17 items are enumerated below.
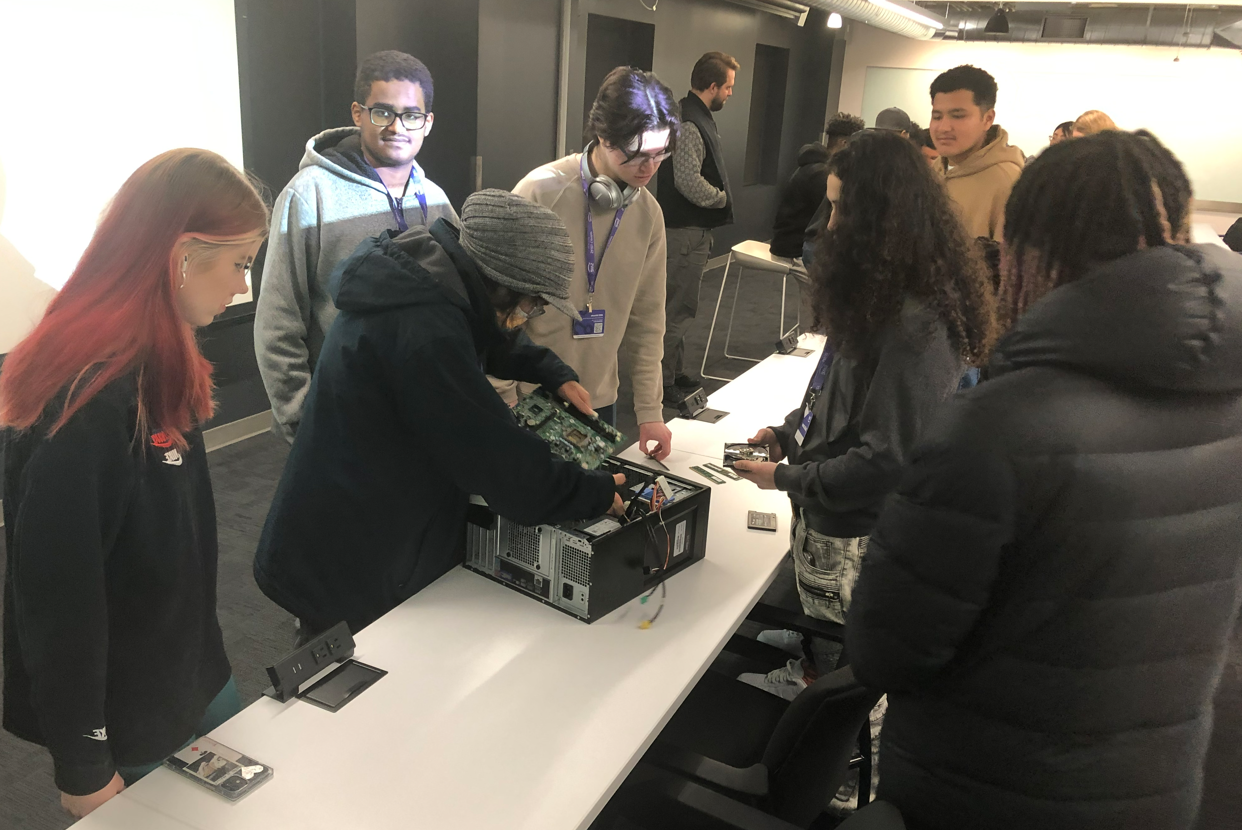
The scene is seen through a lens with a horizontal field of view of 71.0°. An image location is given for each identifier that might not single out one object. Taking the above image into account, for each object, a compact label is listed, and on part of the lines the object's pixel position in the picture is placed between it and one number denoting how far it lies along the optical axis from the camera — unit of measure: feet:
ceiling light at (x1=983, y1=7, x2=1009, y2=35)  26.58
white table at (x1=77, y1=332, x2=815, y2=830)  3.64
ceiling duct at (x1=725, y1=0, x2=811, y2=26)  26.36
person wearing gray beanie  4.58
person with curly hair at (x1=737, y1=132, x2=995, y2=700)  5.15
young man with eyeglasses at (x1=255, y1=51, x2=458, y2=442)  6.89
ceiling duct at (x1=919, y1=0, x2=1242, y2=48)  26.96
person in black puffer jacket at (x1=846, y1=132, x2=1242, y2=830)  3.08
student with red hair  3.52
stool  16.09
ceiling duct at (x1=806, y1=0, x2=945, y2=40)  20.24
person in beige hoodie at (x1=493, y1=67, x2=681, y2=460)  6.87
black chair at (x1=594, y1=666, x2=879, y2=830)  4.31
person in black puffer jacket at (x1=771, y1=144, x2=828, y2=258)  15.70
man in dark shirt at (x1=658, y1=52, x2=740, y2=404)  14.07
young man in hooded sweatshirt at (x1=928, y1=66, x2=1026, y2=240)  9.76
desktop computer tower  5.00
